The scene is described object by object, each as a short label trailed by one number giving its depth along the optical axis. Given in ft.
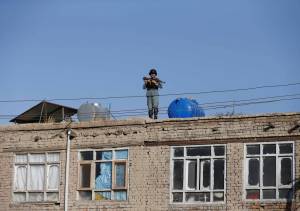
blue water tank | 90.84
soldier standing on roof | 92.22
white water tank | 95.90
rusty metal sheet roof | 98.73
